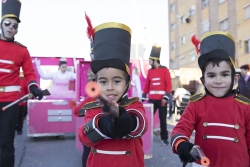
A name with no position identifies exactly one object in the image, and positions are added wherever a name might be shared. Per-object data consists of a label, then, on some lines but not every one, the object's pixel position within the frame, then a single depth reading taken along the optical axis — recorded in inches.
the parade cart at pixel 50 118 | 278.7
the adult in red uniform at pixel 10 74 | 139.0
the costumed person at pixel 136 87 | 334.0
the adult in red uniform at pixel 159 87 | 260.4
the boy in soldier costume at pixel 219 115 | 88.2
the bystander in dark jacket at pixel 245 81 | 296.0
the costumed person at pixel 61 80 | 303.4
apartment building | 885.8
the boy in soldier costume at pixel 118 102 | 78.8
